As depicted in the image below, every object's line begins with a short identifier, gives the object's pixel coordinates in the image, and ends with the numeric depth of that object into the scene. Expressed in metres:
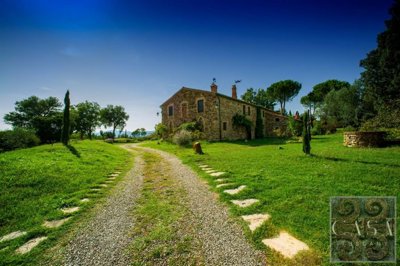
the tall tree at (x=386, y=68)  14.36
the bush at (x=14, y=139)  18.81
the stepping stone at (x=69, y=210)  4.58
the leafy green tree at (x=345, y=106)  26.00
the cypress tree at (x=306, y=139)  10.20
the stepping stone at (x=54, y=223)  3.95
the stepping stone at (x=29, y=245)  3.15
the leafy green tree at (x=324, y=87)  42.69
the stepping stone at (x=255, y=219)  3.49
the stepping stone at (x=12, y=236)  3.58
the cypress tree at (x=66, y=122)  15.87
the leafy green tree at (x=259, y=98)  53.38
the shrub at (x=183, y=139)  19.17
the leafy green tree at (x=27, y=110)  46.98
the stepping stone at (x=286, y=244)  2.72
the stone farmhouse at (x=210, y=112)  24.39
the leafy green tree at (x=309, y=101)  47.95
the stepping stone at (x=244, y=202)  4.45
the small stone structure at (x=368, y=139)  12.40
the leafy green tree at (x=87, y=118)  48.19
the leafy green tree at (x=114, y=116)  54.17
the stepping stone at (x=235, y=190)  5.29
